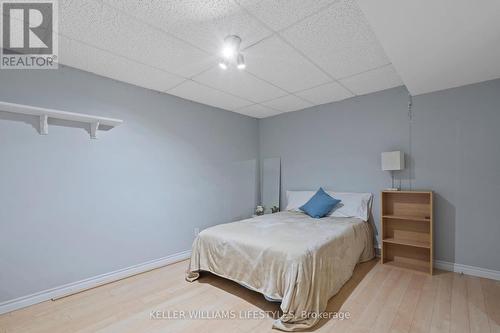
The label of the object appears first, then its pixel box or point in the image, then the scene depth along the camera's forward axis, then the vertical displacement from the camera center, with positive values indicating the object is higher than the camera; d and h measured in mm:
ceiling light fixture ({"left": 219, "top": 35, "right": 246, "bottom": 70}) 2055 +1094
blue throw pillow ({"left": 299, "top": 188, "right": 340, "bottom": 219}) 3486 -576
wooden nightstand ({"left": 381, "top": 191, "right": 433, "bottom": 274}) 2971 -836
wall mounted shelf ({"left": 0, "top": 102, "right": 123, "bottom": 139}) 2138 +542
